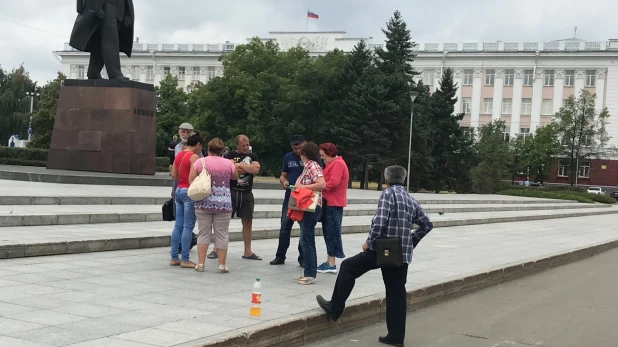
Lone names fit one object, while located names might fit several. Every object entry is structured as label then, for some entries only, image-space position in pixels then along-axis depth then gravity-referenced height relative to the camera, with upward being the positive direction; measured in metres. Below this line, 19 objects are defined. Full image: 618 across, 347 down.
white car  71.75 -1.25
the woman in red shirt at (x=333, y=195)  9.41 -0.47
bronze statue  20.56 +3.58
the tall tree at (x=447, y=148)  59.28 +1.81
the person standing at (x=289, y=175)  9.49 -0.23
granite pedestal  20.91 +0.65
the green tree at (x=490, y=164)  57.84 +0.63
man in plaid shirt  6.59 -0.71
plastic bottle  6.33 -1.37
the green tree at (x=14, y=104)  69.94 +4.05
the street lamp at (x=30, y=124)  64.49 +1.87
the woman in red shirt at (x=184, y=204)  9.12 -0.69
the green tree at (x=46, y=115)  64.31 +2.73
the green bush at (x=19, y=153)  27.34 -0.43
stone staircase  9.90 -1.37
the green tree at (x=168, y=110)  68.06 +4.37
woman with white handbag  8.59 -0.54
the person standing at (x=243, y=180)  9.55 -0.34
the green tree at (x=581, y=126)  70.81 +5.27
